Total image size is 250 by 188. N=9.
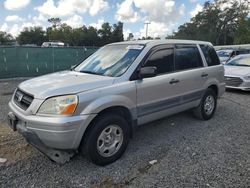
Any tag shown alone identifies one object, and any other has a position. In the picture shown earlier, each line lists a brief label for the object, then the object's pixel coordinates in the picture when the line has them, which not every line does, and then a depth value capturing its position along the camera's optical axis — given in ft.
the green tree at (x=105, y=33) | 187.92
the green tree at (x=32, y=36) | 208.79
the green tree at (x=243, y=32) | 127.95
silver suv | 8.01
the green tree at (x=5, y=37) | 213.03
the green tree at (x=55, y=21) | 242.96
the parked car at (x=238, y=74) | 21.90
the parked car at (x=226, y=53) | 44.52
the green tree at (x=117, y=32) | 187.33
